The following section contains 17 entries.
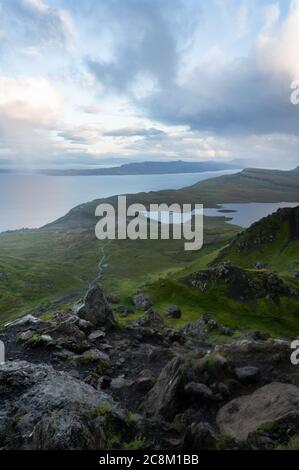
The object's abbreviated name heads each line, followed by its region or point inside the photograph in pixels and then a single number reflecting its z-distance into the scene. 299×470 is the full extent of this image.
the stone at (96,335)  35.27
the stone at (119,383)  25.49
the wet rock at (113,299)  80.47
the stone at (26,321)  41.22
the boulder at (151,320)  55.31
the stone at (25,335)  33.00
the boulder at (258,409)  19.00
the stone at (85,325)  36.22
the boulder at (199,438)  16.84
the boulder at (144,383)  25.05
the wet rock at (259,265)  119.54
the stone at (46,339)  31.03
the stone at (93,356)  28.81
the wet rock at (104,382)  25.27
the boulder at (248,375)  23.55
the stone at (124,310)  71.31
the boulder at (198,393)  21.69
